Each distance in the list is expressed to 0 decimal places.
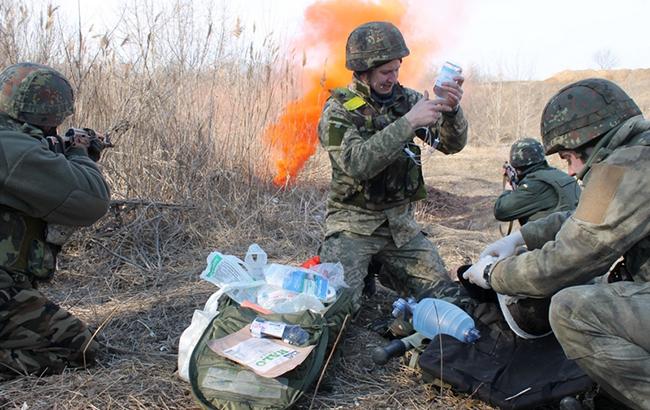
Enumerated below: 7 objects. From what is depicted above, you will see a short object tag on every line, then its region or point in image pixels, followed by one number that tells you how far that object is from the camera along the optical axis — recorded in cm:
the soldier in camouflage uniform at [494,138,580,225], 389
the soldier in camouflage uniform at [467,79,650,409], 200
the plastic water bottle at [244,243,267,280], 313
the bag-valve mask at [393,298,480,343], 275
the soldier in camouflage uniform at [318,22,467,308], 359
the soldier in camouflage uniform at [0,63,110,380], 260
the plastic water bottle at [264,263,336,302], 295
